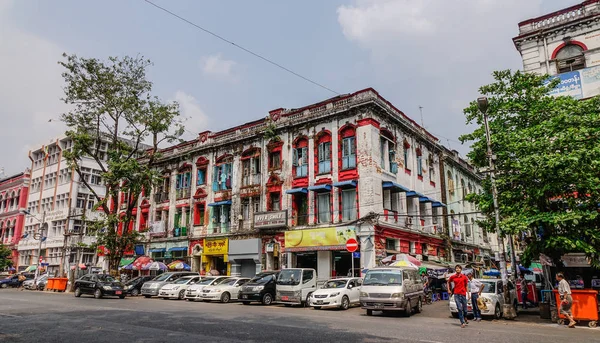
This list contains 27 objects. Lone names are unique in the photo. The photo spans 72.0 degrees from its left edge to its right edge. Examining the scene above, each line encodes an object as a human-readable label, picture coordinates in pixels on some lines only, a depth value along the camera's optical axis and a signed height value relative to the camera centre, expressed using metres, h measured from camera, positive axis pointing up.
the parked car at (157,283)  26.91 -1.35
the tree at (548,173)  13.62 +3.04
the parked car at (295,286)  20.41 -1.17
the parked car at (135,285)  29.11 -1.60
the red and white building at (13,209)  55.81 +7.27
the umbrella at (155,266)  32.26 -0.31
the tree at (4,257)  49.90 +0.55
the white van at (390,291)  15.35 -1.08
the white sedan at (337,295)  18.59 -1.45
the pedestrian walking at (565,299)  12.84 -1.11
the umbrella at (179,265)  31.94 -0.23
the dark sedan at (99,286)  24.31 -1.42
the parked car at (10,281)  43.69 -2.02
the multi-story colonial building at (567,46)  20.00 +10.93
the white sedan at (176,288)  25.56 -1.60
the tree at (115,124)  30.44 +10.56
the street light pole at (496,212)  15.04 +1.86
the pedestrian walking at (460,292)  12.78 -0.92
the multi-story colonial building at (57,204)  48.62 +7.06
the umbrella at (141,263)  33.09 -0.09
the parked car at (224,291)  23.39 -1.61
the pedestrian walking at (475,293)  14.18 -1.03
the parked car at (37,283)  39.05 -2.04
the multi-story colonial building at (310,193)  26.19 +4.92
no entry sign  21.78 +0.89
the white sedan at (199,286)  23.93 -1.40
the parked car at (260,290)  21.02 -1.41
